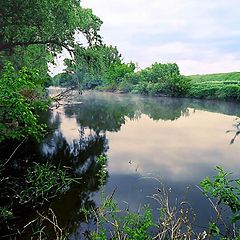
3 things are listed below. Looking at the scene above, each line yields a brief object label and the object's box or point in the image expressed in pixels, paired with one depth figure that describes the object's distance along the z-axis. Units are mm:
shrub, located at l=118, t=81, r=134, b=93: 91062
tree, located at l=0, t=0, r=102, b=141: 10734
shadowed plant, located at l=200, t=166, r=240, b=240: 6093
